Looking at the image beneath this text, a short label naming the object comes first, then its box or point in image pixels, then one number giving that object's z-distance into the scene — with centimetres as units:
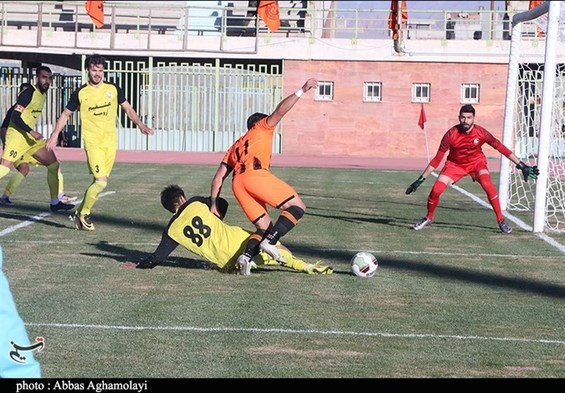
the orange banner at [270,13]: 4278
